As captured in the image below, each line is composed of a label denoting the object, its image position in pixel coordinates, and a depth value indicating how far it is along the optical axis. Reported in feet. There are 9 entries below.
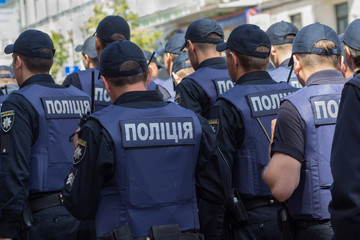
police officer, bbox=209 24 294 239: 16.07
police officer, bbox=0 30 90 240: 15.97
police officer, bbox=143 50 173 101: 22.19
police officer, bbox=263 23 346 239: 13.01
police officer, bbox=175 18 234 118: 19.10
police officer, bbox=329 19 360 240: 8.72
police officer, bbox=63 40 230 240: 12.67
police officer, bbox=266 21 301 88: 23.35
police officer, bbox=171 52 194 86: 25.98
